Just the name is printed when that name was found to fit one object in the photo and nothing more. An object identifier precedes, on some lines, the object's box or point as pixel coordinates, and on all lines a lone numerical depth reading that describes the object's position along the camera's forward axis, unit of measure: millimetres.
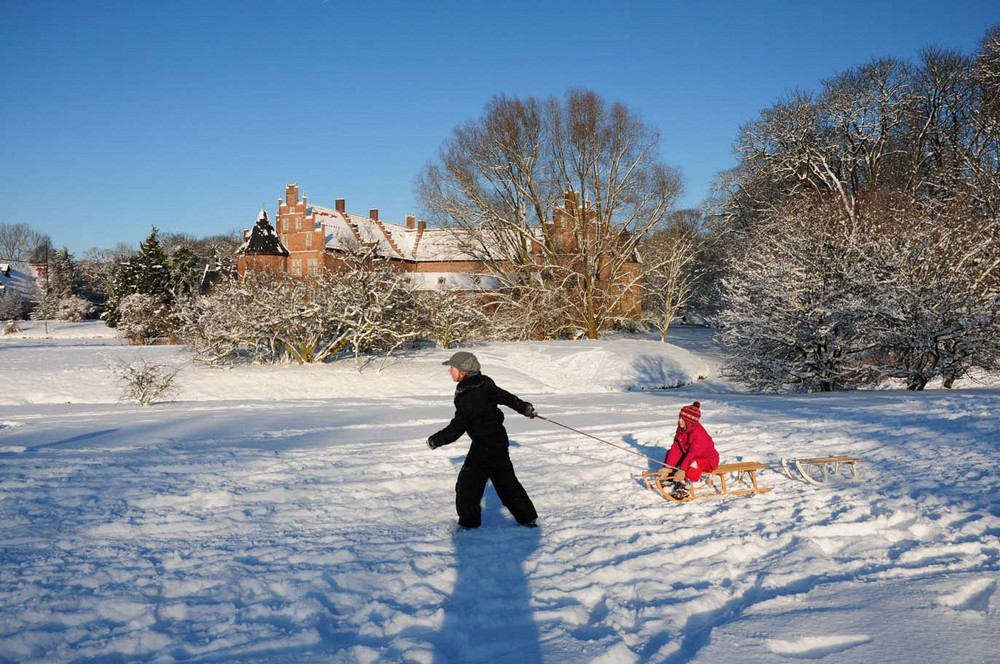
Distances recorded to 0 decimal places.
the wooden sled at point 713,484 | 7609
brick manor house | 59062
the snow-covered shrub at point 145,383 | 18266
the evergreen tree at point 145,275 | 52000
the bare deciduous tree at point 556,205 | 33781
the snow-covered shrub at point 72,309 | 67250
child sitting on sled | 7496
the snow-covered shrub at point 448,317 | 28209
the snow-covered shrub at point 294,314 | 22438
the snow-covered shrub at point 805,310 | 20594
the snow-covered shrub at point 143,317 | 33344
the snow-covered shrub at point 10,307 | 66938
